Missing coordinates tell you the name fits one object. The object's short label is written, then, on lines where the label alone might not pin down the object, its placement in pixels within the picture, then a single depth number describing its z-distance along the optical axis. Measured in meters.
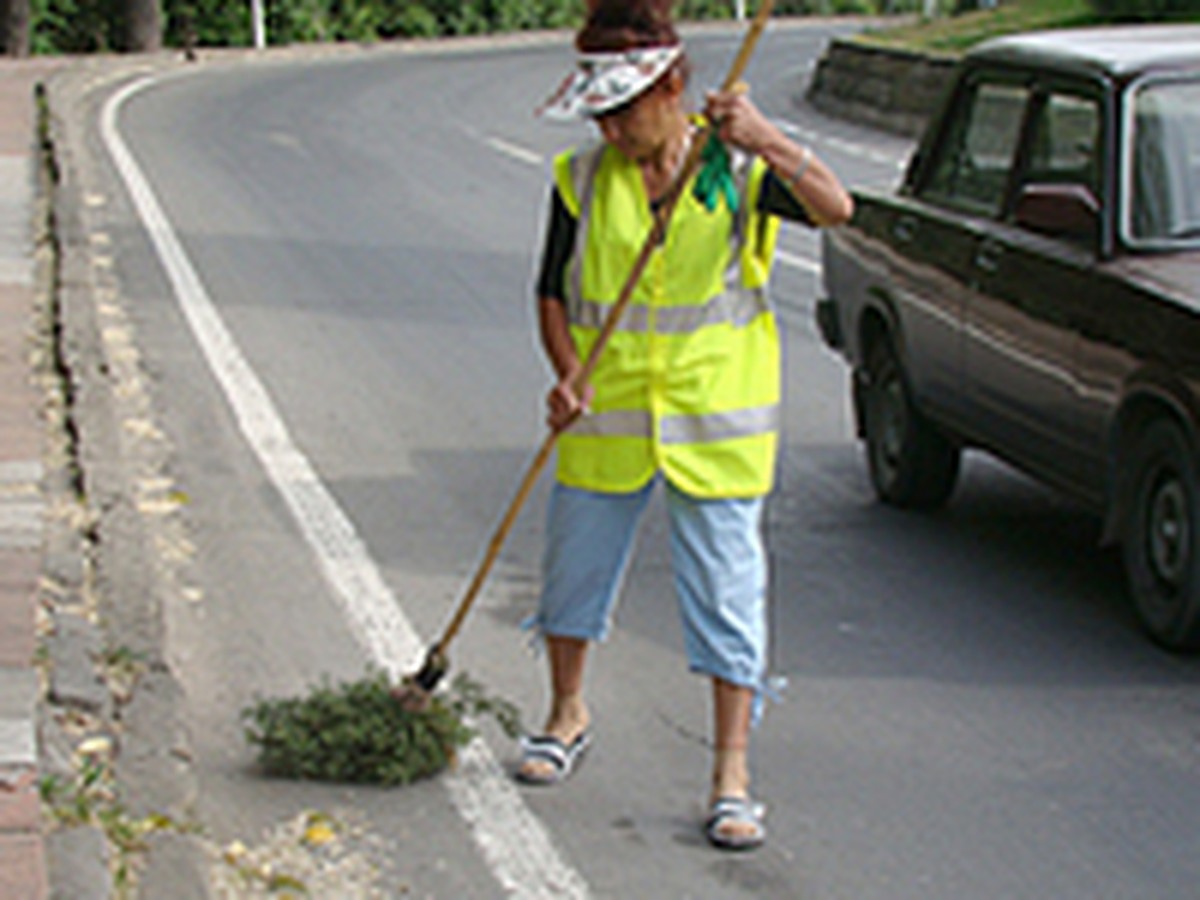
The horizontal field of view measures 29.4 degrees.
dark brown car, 6.48
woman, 4.89
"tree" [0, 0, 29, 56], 37.38
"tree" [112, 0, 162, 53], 38.78
